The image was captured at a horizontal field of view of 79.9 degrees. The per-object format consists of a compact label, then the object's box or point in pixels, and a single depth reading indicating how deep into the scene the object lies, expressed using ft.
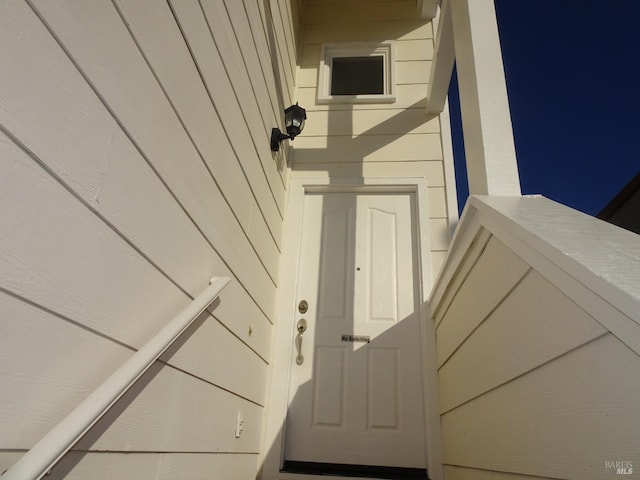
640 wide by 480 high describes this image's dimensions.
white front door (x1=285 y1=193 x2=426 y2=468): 6.93
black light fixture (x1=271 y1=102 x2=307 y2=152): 7.87
